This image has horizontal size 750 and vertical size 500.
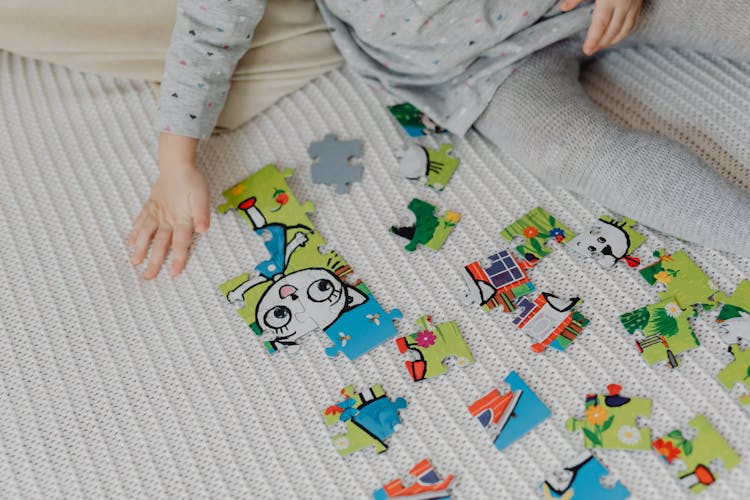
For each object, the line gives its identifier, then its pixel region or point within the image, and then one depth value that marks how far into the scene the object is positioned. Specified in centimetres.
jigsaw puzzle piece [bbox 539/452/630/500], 73
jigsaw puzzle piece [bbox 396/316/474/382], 83
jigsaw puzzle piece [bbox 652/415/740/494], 73
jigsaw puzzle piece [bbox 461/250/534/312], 88
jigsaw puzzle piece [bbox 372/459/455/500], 75
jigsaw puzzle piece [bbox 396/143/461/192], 100
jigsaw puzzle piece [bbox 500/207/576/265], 91
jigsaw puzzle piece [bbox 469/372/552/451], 78
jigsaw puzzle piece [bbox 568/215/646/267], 89
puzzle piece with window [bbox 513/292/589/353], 84
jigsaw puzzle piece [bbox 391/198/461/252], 94
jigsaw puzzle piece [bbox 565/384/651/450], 76
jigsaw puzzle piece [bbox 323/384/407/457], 79
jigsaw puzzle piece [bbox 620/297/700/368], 81
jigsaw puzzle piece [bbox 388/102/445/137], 104
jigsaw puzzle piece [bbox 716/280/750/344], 81
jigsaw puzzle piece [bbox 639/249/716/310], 85
